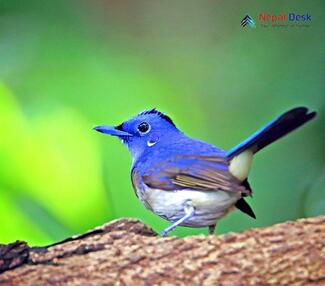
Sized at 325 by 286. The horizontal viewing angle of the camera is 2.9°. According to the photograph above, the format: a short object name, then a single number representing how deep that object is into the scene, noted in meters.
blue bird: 3.90
